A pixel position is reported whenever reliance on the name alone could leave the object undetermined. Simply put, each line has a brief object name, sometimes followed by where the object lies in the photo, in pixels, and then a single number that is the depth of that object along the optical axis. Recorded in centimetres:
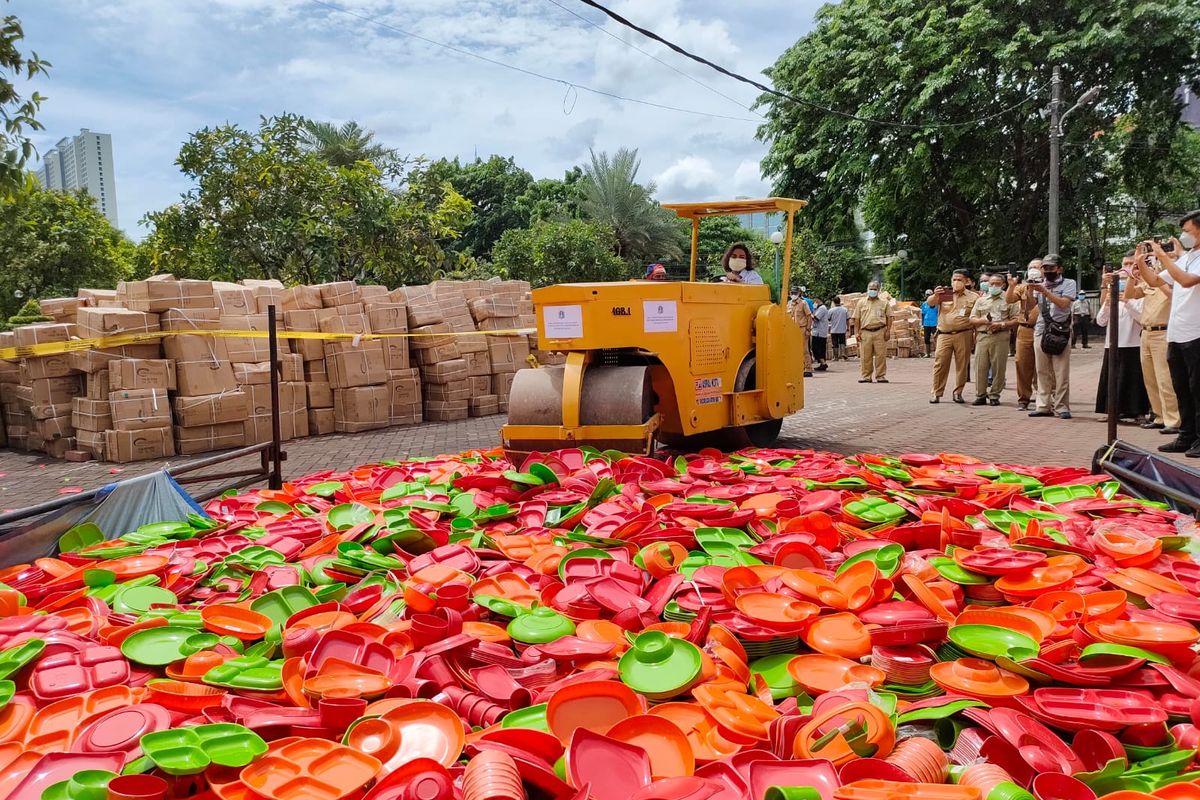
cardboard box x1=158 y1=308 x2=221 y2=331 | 874
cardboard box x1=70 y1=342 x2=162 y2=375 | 838
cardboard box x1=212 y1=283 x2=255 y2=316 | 923
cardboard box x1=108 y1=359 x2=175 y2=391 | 834
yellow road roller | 584
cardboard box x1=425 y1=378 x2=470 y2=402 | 1145
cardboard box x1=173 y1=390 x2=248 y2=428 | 867
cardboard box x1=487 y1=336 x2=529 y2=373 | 1212
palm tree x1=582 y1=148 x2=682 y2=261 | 4059
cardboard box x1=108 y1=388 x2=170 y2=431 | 838
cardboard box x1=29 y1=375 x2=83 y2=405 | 878
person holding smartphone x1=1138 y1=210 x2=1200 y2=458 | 676
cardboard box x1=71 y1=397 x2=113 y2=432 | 849
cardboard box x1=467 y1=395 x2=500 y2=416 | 1194
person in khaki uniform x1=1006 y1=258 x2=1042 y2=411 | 1035
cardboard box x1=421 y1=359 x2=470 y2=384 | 1134
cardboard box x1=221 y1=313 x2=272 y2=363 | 911
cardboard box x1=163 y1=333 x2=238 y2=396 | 868
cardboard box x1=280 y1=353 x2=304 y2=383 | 970
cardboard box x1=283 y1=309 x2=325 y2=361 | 996
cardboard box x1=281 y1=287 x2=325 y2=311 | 1010
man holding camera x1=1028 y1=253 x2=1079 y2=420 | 958
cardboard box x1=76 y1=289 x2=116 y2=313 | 982
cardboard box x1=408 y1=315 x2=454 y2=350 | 1132
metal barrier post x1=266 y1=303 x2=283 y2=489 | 586
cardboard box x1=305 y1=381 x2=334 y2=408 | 1012
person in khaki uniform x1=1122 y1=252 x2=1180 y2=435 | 815
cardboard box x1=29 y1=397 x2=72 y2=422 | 882
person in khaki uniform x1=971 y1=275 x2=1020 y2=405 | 1084
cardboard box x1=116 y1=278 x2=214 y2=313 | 870
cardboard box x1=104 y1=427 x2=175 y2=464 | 841
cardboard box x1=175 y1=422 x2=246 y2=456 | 881
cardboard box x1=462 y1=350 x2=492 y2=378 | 1179
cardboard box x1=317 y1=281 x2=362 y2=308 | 1039
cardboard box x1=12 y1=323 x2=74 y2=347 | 865
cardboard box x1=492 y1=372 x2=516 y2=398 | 1220
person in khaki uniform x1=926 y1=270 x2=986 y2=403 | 1175
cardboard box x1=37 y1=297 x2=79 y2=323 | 946
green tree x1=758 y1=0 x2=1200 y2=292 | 2161
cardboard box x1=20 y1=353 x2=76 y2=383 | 870
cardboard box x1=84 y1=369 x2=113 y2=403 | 848
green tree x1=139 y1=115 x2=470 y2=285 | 1442
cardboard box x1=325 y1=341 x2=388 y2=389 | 1025
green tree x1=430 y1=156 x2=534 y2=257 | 4534
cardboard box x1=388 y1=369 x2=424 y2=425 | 1095
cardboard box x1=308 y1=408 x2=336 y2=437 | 1021
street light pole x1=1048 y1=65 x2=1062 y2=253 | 1978
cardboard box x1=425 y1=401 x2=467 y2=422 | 1148
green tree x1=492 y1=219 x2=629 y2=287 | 2795
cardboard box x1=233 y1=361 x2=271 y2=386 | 912
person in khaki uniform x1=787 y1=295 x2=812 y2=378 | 1722
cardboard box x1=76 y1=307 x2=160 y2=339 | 838
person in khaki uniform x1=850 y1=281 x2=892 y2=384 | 1495
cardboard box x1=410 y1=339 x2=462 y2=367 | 1133
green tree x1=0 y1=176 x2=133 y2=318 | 2331
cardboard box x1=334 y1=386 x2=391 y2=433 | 1035
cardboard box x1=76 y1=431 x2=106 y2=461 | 852
